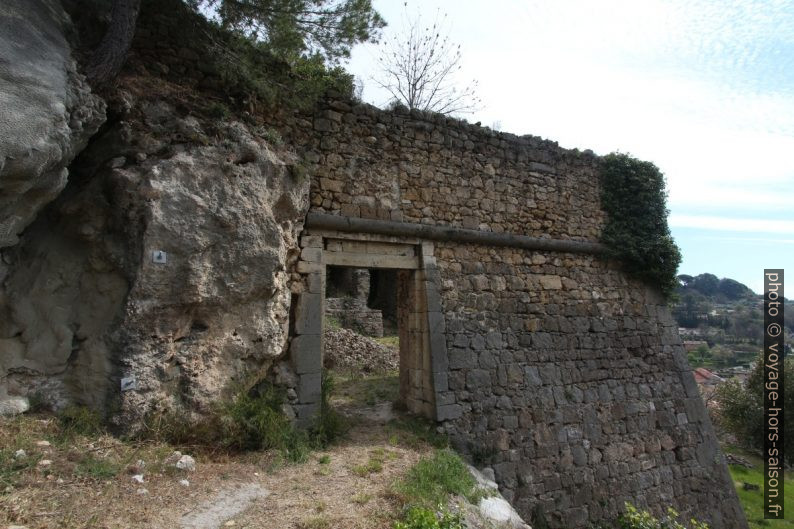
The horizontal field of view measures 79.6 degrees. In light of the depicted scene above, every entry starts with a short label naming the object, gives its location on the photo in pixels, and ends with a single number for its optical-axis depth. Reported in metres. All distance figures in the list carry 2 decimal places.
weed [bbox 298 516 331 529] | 3.23
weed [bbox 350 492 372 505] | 3.70
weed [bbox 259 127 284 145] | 5.12
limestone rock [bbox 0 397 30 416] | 3.62
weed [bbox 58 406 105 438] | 3.74
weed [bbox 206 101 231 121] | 4.82
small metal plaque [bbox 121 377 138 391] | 3.88
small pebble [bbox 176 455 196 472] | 3.78
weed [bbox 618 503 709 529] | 5.95
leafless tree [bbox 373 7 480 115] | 14.28
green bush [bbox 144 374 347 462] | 4.11
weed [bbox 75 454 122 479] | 3.31
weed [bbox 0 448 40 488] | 2.97
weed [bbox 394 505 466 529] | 3.37
